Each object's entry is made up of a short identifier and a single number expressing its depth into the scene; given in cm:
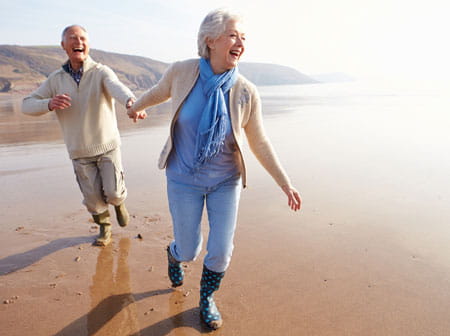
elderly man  348
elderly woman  239
